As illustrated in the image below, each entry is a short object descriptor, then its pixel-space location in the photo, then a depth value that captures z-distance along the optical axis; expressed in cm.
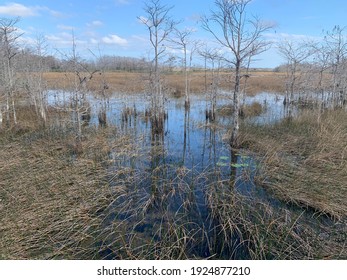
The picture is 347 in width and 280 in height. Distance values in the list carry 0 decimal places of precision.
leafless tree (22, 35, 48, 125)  1396
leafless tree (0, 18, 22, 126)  1129
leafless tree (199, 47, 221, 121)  1697
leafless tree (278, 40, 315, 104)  1395
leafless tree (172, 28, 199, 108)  1837
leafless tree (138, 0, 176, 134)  1313
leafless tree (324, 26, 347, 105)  1416
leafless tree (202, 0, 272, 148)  902
